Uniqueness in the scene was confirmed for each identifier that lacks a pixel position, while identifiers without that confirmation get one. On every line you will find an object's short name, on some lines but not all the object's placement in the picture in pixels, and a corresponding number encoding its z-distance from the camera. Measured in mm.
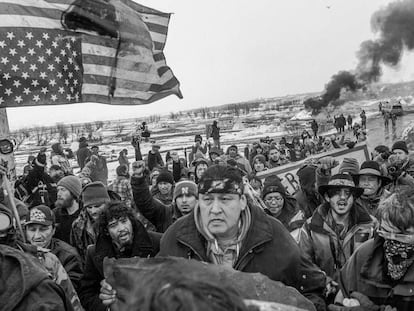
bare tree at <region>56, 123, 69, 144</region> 47253
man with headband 2455
